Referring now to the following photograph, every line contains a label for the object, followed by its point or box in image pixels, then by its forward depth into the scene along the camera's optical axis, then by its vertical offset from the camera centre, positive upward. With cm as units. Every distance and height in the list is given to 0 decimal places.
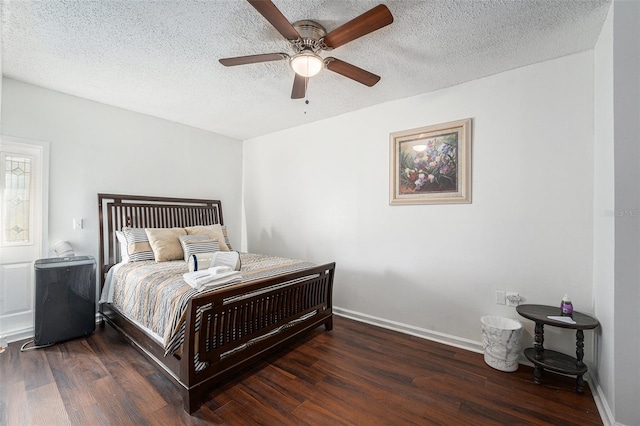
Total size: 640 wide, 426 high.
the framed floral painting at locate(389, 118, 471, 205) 270 +51
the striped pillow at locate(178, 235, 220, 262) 318 -38
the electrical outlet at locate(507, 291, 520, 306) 243 -72
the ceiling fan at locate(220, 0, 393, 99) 152 +108
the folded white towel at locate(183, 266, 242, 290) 207 -50
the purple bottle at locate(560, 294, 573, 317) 206 -67
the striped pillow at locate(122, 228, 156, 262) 306 -37
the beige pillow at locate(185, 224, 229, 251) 352 -25
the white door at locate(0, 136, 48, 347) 273 -17
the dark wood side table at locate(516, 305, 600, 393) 194 -99
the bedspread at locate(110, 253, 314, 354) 191 -62
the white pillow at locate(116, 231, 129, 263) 309 -39
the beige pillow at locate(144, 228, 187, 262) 309 -36
